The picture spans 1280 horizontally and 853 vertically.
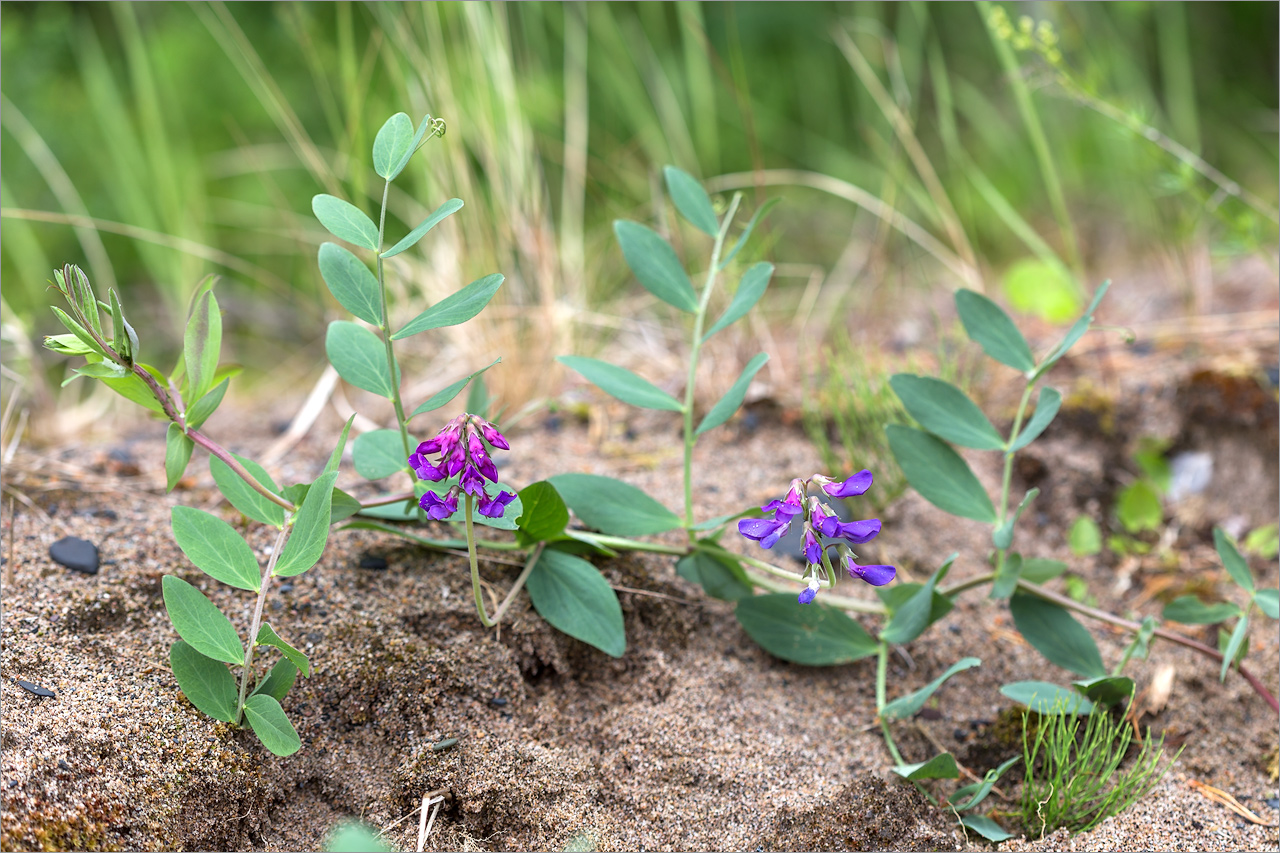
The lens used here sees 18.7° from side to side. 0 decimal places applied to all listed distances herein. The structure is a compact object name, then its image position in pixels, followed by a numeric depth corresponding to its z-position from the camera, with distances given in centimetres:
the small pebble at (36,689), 99
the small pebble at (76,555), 103
